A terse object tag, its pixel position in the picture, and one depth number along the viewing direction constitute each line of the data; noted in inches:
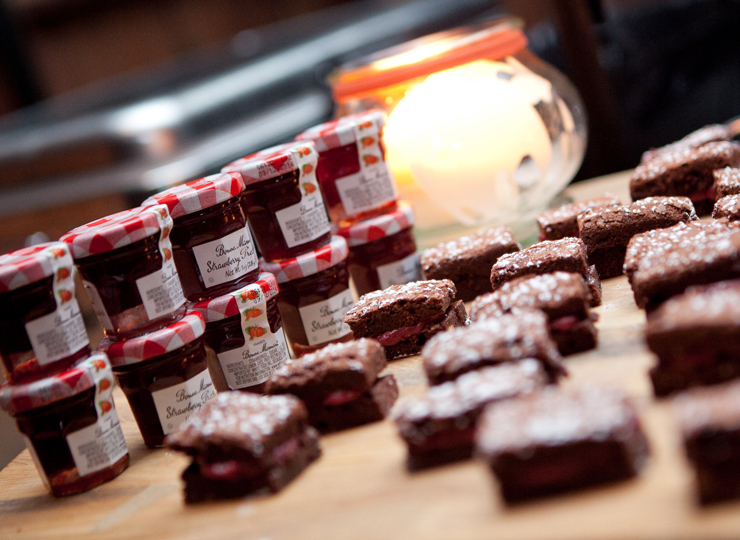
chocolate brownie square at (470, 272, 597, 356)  32.3
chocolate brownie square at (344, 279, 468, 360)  34.0
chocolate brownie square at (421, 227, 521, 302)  36.0
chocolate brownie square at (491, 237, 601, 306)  34.0
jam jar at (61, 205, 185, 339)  32.2
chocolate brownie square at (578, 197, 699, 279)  34.7
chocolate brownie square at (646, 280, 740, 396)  29.8
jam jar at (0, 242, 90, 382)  31.7
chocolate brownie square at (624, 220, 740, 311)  31.4
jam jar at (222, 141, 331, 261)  34.3
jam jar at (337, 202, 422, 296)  35.9
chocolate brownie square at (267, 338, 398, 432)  32.1
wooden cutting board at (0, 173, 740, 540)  28.8
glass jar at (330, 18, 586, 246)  37.1
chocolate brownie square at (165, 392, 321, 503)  30.9
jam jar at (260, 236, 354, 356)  34.6
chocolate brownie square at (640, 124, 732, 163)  38.2
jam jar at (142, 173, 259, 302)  33.2
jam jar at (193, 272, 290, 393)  33.5
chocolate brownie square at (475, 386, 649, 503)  29.0
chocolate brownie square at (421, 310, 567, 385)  31.1
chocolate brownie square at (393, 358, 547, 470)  30.3
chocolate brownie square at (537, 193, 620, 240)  36.1
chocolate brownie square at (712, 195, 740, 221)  33.8
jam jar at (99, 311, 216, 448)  32.6
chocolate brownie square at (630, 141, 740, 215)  36.6
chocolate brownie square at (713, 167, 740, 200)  35.0
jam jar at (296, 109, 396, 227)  35.6
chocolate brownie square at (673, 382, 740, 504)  28.3
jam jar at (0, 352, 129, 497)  32.0
